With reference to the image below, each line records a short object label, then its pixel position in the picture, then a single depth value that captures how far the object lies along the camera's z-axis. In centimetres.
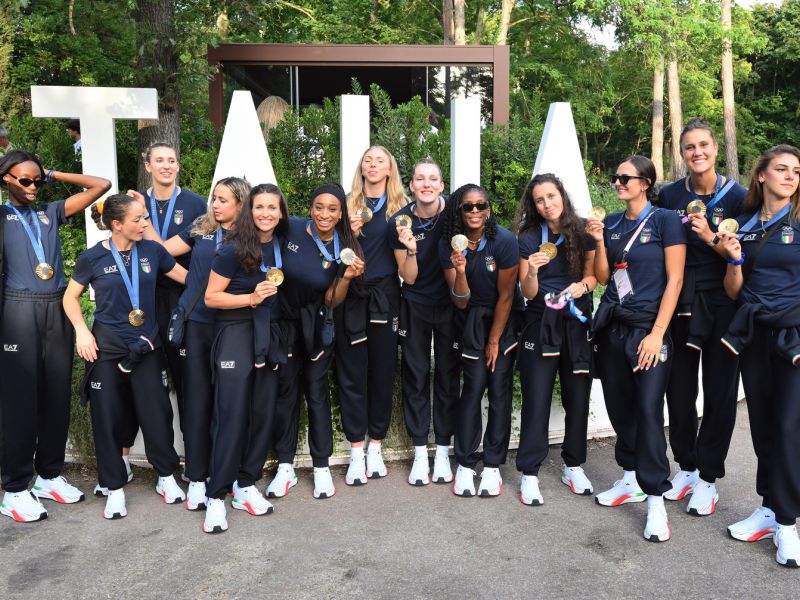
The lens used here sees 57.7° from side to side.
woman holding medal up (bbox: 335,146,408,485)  473
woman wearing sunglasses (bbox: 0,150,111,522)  436
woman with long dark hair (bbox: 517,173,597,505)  440
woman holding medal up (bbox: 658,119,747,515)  428
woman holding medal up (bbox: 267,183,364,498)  439
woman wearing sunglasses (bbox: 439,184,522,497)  445
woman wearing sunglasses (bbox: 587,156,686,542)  412
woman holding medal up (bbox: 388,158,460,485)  461
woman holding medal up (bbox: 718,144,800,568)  384
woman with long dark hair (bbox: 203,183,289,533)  411
